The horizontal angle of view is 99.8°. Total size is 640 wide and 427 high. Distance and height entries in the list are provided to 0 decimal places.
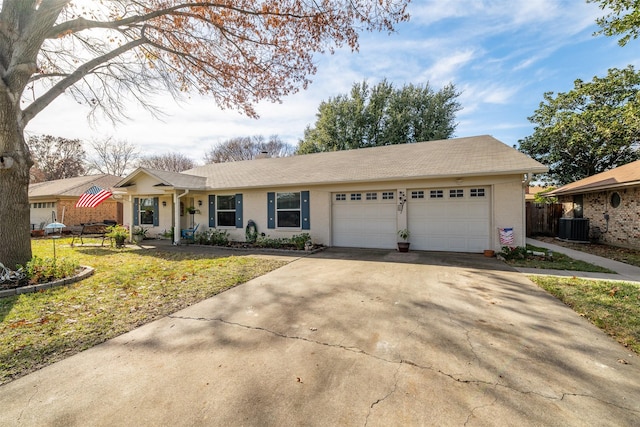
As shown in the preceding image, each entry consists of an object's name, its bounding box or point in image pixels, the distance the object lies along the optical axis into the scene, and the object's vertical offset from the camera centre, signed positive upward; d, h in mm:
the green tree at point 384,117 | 22250 +8405
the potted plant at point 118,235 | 11422 -764
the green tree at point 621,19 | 8586 +6366
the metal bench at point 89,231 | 16800 -857
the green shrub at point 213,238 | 11684 -964
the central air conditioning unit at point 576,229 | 11734 -758
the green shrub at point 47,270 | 5781 -1177
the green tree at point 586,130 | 17609 +5720
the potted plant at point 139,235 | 12777 -870
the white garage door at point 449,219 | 8969 -193
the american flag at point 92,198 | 11630 +843
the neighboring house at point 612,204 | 9788 +303
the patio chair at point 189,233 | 12312 -775
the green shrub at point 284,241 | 10172 -1041
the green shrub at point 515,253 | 7949 -1200
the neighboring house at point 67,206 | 17609 +768
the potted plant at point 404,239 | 9367 -924
